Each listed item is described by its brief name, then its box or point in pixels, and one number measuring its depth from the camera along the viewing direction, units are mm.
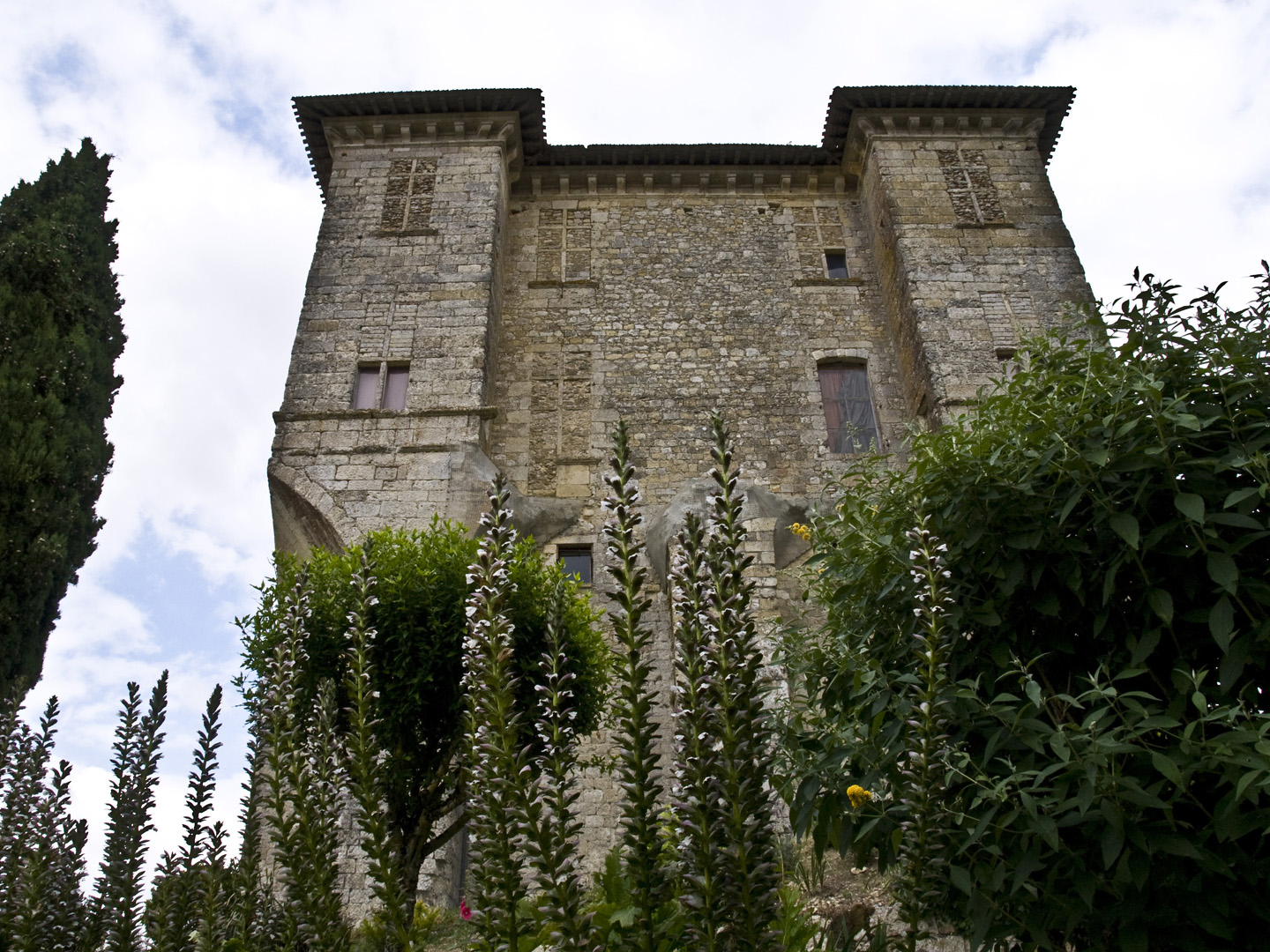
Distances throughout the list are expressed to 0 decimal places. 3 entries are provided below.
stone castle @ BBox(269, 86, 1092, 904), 10953
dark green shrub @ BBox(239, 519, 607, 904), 6090
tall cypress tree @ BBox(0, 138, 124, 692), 9102
